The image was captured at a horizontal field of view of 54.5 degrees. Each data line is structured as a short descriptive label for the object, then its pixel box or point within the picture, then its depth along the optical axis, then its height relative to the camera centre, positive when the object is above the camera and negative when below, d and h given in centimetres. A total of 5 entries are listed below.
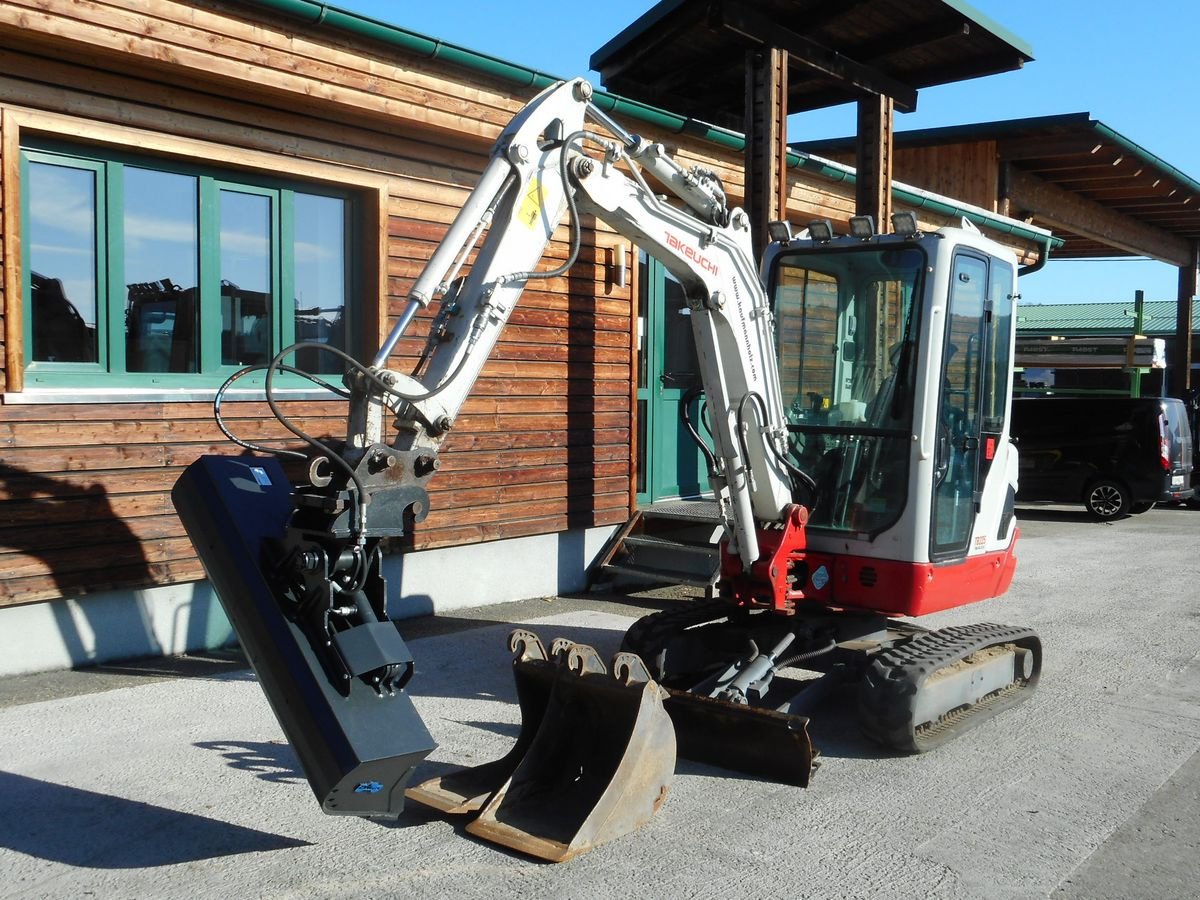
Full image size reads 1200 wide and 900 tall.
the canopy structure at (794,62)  945 +321
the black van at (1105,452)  1567 -57
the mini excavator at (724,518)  382 -49
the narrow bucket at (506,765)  448 -146
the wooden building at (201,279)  633 +75
